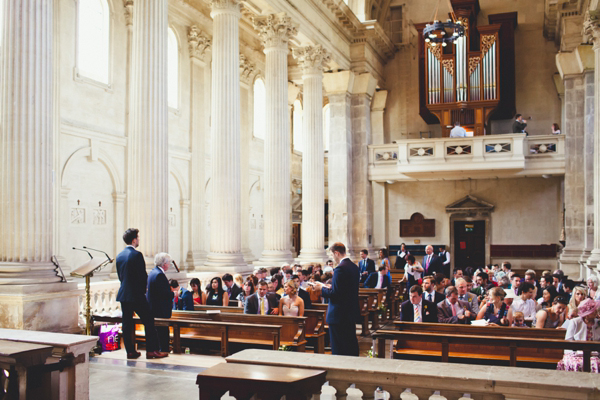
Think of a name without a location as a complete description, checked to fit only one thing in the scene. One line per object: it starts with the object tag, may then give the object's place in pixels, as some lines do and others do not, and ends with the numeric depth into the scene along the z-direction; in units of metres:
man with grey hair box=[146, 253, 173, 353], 8.05
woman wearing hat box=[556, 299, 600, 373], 6.97
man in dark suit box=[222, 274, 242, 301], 12.03
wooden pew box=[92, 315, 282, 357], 8.29
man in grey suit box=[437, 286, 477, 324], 9.11
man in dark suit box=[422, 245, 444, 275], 16.06
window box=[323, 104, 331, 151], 32.19
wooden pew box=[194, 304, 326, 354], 9.56
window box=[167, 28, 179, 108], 20.38
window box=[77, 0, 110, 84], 16.62
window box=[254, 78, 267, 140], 26.48
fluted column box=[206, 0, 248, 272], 15.17
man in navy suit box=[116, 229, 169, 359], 7.75
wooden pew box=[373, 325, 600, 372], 6.30
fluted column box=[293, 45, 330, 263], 21.55
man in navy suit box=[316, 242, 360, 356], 7.31
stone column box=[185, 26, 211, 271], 21.06
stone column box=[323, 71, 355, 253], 24.72
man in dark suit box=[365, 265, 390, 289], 15.05
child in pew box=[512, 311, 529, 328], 8.85
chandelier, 15.91
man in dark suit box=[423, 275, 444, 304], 9.84
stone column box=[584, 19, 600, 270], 15.41
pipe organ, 23.78
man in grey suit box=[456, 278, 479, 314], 9.97
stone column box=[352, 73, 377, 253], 25.30
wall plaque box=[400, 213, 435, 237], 27.38
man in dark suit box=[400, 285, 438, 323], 9.16
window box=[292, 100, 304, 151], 30.95
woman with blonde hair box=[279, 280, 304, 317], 9.66
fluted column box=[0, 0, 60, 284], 8.64
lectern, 8.39
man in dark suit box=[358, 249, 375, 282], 16.67
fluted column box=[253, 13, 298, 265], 18.23
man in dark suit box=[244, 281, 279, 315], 10.17
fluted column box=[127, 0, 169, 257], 11.83
